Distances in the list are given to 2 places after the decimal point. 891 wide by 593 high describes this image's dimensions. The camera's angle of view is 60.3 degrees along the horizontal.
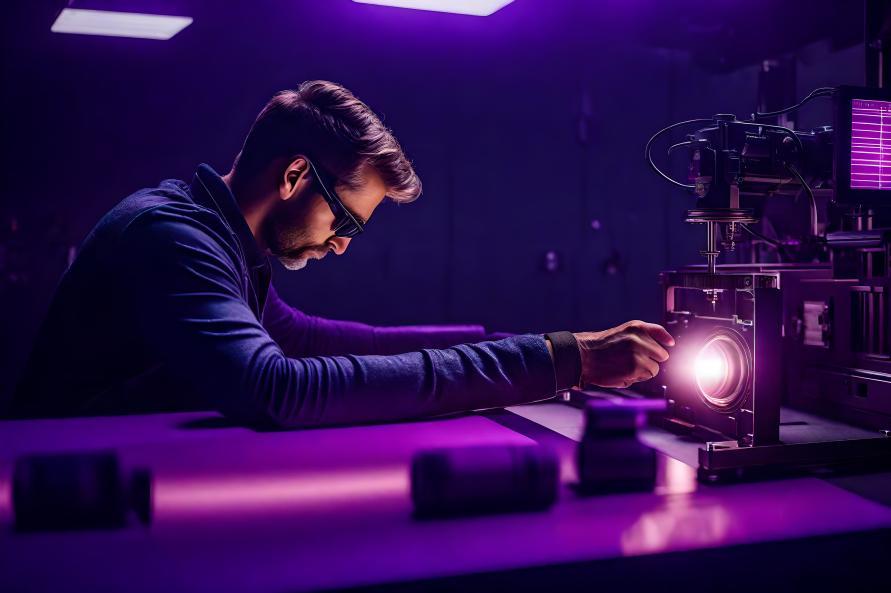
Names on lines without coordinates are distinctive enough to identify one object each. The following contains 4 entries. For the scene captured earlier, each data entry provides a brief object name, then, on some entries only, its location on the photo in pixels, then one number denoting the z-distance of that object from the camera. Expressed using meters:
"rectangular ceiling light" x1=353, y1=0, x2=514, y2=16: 2.46
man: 1.10
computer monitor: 1.40
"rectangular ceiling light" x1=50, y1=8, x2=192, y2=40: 3.38
